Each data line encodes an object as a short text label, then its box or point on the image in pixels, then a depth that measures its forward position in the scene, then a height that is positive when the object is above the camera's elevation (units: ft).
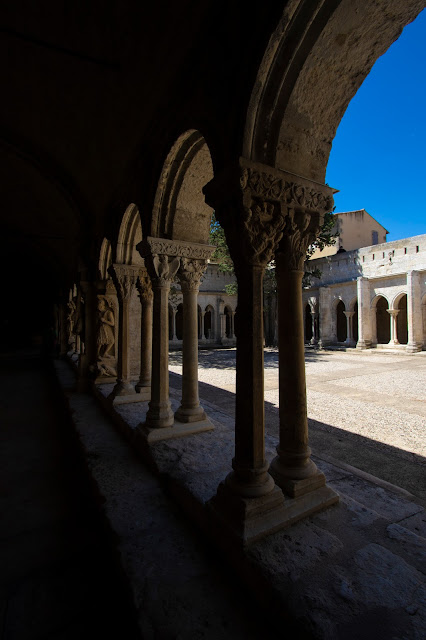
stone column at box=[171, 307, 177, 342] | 63.16 -0.19
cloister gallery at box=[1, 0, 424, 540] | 5.69 +4.57
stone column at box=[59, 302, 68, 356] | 35.99 -0.25
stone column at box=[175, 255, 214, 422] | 11.03 -0.33
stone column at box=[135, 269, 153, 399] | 14.35 -0.12
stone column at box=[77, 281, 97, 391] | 19.53 -0.44
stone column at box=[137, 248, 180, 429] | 10.51 +0.32
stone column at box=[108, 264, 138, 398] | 14.98 +0.56
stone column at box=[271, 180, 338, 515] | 6.48 +0.05
